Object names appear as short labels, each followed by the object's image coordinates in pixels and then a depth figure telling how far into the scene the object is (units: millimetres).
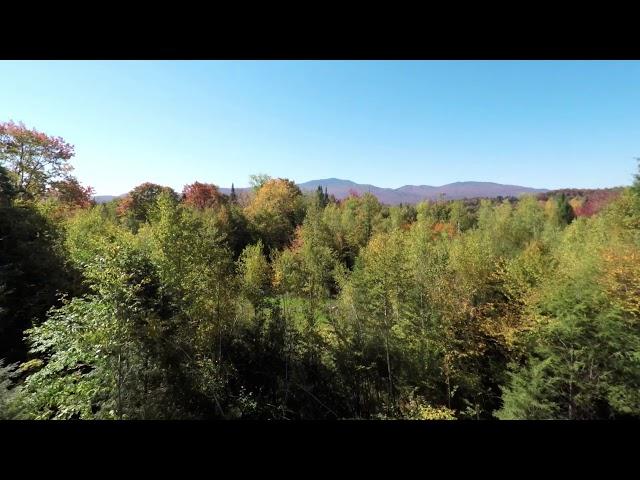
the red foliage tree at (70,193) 15602
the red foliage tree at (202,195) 29778
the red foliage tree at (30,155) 13312
